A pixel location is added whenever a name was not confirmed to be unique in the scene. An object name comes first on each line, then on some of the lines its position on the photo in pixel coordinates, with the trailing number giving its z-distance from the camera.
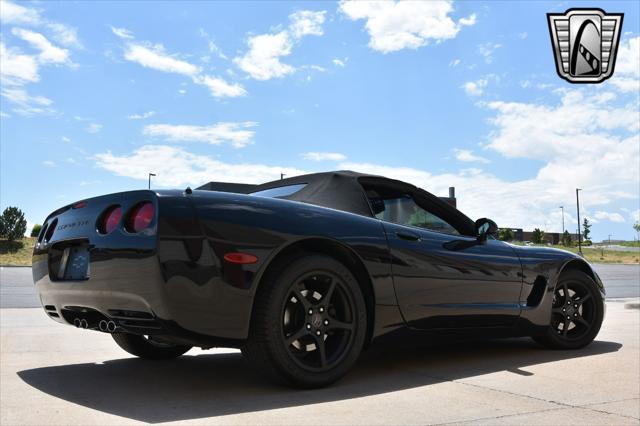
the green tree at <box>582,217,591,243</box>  132.62
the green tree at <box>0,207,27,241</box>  40.62
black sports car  3.03
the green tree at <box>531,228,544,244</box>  73.65
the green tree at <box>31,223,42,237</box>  42.06
